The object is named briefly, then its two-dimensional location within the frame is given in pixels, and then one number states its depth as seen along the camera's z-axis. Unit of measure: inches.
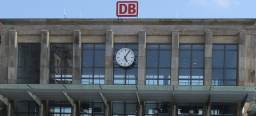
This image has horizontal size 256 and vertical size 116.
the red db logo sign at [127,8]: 1824.6
